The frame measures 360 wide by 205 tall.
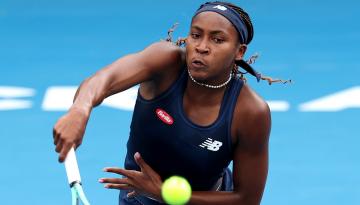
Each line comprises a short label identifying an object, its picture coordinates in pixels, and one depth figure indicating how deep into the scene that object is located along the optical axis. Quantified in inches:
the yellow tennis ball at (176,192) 387.2
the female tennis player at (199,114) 419.2
